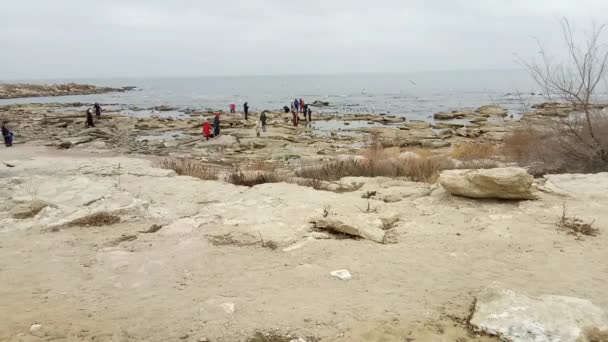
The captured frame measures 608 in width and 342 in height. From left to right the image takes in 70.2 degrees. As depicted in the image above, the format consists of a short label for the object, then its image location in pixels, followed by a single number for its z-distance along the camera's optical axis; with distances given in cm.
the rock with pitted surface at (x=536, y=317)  348
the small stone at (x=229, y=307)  408
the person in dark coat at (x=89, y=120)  2680
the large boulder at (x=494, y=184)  686
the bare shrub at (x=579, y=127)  970
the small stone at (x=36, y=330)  371
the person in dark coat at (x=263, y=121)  2508
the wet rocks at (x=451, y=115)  3726
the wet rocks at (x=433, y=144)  2075
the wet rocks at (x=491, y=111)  3909
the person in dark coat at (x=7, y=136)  1952
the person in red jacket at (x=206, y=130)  2234
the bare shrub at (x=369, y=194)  794
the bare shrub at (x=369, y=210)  701
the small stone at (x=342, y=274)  479
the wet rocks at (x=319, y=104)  5362
